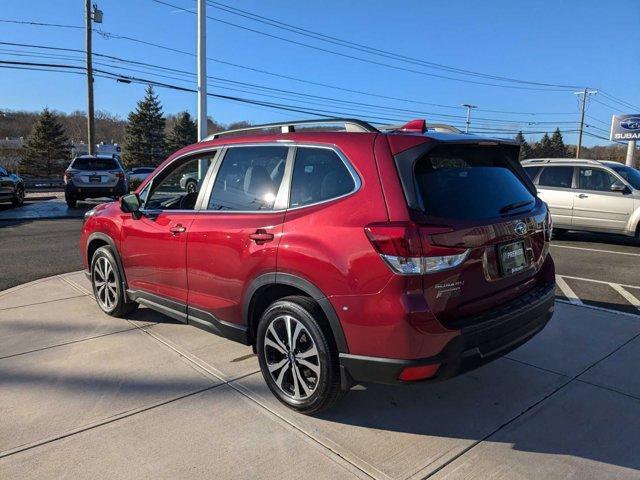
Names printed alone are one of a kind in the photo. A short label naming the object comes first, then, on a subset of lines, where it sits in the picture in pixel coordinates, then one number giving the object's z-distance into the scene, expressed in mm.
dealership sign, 34844
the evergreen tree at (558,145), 86938
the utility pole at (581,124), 62312
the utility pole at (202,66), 14875
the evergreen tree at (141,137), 65375
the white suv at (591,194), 10141
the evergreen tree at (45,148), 59469
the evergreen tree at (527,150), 78425
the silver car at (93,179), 15883
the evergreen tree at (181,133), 71250
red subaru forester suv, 2631
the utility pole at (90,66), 27266
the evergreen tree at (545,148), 86062
